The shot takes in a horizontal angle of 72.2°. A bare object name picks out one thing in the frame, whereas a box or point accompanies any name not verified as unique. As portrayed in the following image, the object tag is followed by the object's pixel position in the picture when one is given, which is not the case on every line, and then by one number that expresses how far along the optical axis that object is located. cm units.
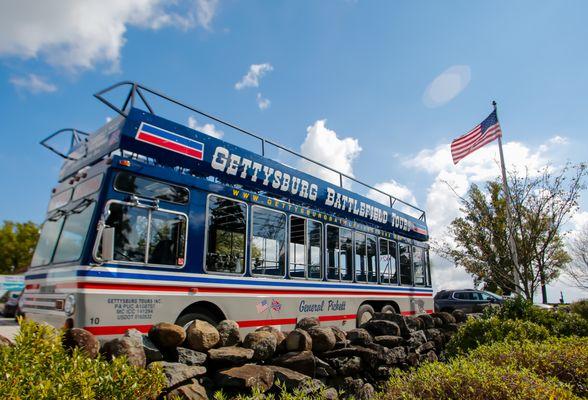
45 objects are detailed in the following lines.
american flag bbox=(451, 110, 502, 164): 1833
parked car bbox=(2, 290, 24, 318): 2652
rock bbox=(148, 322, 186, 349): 507
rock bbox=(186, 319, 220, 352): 516
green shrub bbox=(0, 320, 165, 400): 282
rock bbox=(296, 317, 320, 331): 722
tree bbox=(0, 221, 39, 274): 4241
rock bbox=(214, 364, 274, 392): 454
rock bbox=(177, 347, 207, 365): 489
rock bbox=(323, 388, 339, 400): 514
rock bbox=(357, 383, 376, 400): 608
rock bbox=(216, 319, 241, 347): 558
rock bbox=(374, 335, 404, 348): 729
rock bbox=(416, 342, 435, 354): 800
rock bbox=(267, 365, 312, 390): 490
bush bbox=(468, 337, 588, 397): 475
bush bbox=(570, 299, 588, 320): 1585
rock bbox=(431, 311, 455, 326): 1041
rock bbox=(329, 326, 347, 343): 660
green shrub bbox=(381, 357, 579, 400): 354
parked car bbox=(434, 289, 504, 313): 2317
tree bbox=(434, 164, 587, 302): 1636
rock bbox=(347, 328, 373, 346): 695
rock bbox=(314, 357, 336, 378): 587
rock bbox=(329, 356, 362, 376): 617
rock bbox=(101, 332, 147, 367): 437
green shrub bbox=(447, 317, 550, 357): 777
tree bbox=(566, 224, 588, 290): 2745
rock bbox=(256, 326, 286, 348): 591
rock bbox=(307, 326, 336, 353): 623
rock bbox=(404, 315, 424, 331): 848
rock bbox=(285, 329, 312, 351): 587
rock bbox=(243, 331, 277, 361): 548
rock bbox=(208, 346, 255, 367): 509
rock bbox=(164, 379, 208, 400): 413
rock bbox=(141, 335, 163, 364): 479
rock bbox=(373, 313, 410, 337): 802
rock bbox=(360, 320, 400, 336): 768
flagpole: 1593
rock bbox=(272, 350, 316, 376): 549
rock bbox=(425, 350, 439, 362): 823
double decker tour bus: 591
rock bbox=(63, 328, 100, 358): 440
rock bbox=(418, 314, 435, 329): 941
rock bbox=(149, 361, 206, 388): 429
